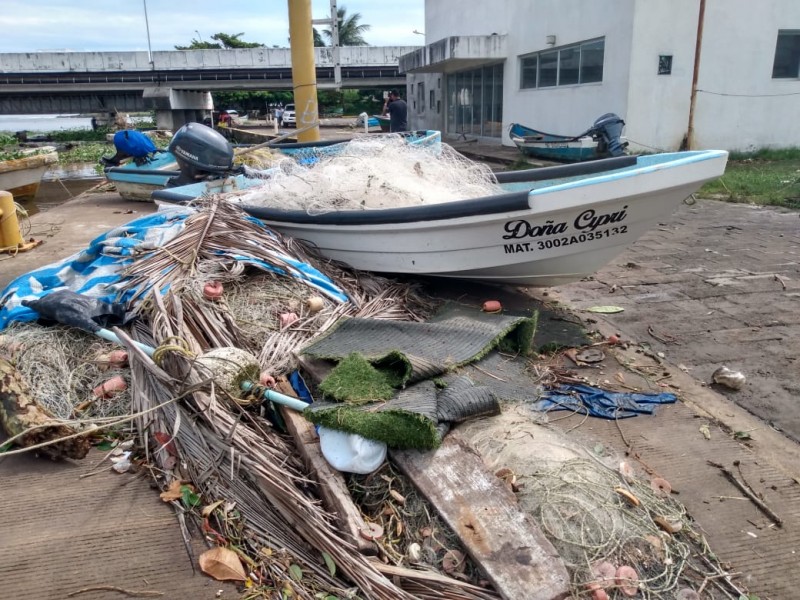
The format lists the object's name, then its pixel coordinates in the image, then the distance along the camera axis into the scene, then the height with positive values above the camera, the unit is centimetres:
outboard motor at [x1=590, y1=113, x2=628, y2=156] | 1259 -35
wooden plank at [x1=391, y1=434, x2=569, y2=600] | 204 -146
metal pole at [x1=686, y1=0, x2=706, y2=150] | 1284 +91
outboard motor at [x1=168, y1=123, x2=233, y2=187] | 664 -29
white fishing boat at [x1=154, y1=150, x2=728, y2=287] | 398 -78
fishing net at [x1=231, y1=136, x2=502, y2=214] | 493 -50
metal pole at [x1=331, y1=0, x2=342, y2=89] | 939 +137
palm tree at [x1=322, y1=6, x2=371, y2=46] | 5528 +802
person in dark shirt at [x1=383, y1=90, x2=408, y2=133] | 1494 +17
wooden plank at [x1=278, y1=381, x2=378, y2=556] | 233 -146
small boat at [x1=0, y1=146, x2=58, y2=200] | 1161 -85
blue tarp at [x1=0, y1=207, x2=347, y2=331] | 418 -104
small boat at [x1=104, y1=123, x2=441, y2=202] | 664 -57
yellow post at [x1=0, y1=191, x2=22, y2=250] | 709 -108
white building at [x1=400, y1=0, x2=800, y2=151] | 1373 +102
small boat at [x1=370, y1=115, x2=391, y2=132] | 2969 -21
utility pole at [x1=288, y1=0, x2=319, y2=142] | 852 +95
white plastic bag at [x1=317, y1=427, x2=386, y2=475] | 257 -138
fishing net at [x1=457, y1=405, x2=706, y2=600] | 220 -153
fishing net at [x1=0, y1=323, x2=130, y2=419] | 339 -136
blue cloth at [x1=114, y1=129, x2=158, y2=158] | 1013 -28
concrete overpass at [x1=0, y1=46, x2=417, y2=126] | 3372 +290
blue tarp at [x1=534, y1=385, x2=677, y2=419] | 338 -159
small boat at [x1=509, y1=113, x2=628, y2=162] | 1263 -62
